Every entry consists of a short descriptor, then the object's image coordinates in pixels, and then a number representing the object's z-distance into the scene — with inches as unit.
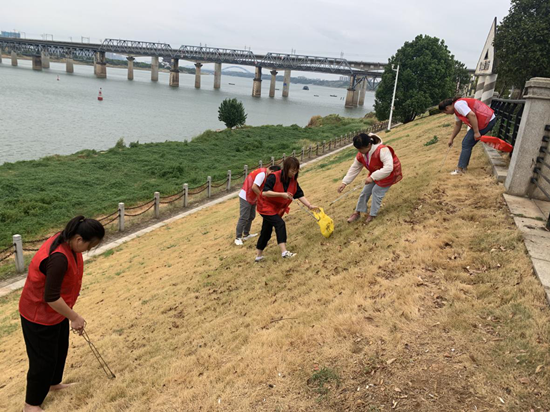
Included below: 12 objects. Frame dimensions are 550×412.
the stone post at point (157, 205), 530.3
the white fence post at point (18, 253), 373.1
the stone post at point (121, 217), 485.0
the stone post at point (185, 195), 584.6
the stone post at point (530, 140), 237.5
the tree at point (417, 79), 1469.0
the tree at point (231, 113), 1616.6
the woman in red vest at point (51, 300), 128.5
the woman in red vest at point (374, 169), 224.5
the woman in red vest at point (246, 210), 282.2
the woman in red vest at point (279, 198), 216.5
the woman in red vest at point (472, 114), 273.3
